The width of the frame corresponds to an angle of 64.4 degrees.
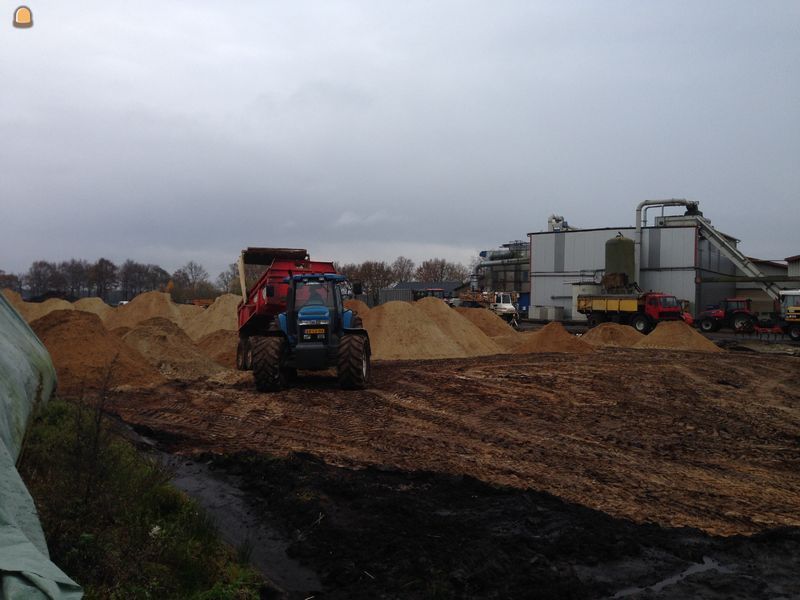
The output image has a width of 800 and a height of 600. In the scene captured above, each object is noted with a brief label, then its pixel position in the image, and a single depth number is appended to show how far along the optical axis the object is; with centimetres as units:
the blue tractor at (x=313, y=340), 1334
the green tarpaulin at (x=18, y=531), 288
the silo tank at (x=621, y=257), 4178
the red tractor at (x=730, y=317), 3538
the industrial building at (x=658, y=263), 4269
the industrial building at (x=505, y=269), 6228
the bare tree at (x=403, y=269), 9419
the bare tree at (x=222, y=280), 7223
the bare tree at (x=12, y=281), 6675
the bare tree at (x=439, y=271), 9750
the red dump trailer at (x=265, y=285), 1627
